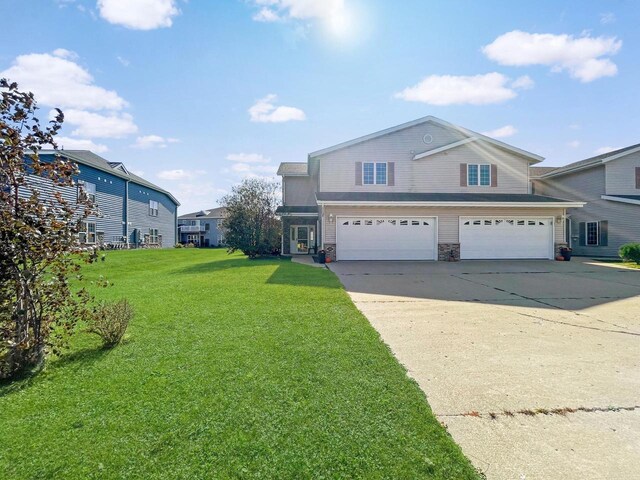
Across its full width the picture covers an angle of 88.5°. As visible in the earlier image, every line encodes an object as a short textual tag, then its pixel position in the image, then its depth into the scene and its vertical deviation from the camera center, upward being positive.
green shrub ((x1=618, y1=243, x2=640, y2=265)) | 15.49 -0.91
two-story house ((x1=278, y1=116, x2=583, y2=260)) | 16.91 +1.66
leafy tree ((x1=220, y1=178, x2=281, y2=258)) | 19.61 +1.01
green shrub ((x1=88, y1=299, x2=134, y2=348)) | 4.72 -1.25
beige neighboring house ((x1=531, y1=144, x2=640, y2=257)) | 19.02 +1.94
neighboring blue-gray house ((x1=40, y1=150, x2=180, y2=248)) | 25.38 +3.13
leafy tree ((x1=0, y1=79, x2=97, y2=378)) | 3.55 +0.00
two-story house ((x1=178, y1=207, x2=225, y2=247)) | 51.03 +0.96
